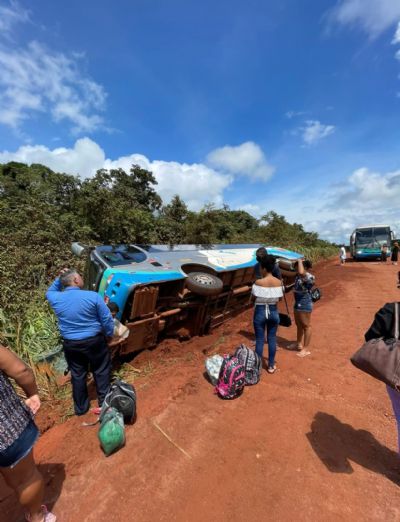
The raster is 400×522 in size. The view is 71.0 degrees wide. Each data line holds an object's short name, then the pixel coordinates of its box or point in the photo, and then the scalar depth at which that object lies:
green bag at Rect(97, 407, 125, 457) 2.87
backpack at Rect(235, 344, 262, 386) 3.87
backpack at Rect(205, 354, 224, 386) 3.86
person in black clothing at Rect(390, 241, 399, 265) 17.22
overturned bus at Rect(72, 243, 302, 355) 4.57
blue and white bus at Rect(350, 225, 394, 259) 19.70
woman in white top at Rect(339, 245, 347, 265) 19.51
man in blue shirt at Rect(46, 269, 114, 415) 3.35
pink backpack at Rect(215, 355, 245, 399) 3.60
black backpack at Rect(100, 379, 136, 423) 3.24
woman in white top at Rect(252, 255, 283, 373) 4.01
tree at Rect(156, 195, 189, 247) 16.06
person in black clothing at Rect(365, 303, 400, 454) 2.12
